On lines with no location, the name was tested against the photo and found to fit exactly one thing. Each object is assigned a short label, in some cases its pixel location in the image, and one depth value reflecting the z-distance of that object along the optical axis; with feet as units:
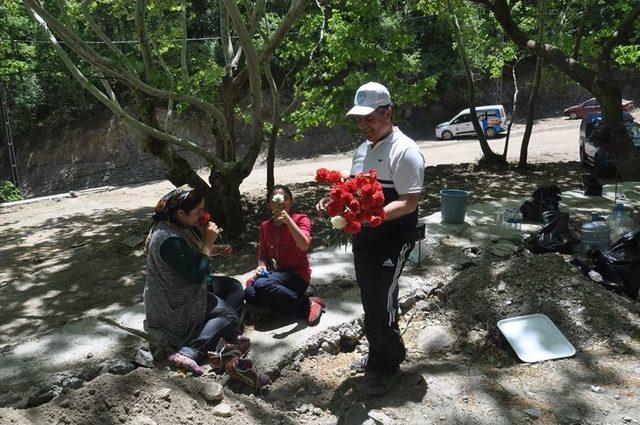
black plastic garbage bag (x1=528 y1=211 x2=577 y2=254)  20.33
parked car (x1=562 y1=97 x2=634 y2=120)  87.11
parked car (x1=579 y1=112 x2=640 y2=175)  42.42
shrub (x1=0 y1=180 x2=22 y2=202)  54.49
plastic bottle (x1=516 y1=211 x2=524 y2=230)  23.06
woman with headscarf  11.86
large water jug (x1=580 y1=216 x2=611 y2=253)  19.13
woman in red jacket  14.04
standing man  10.22
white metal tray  13.02
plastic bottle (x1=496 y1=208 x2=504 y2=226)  23.49
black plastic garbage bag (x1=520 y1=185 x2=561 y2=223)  24.73
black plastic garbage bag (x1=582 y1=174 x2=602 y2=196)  29.95
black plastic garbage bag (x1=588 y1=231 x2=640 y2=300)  15.87
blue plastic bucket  22.98
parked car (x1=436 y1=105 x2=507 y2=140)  78.18
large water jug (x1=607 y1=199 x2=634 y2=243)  20.52
